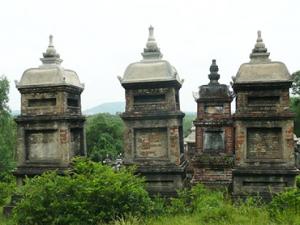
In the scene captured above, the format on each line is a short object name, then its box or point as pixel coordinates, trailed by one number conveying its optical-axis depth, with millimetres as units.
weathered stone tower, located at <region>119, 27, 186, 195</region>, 13820
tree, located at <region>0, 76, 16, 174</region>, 33281
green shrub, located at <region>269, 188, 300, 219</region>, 10438
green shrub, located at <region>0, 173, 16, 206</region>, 16453
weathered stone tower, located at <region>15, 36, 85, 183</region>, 14328
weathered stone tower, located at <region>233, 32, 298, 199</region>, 13070
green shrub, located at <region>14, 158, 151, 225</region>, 11039
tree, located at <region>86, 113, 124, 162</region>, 43938
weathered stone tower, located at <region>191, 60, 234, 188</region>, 17703
